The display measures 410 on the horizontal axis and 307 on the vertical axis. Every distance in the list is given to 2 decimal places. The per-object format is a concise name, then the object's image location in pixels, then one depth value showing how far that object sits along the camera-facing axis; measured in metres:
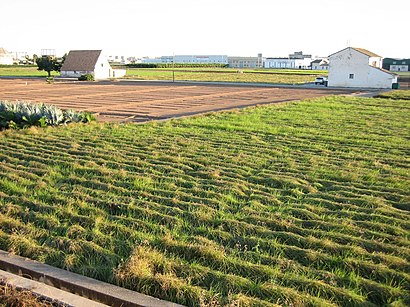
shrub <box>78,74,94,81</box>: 55.94
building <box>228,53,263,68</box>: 164.25
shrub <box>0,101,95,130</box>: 13.14
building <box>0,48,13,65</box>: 126.75
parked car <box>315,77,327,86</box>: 49.47
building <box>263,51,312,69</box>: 149.88
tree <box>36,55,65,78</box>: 62.88
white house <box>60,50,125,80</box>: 62.34
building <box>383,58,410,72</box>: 108.81
